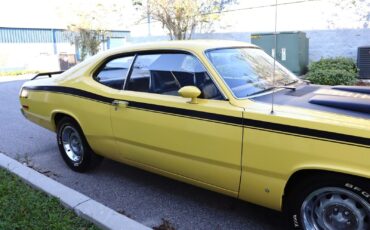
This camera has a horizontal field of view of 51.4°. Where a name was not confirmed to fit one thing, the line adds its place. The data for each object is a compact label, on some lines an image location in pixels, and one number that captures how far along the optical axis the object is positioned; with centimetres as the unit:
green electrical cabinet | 1160
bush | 968
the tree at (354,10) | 1175
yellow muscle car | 269
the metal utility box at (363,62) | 1080
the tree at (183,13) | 1435
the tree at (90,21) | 2053
